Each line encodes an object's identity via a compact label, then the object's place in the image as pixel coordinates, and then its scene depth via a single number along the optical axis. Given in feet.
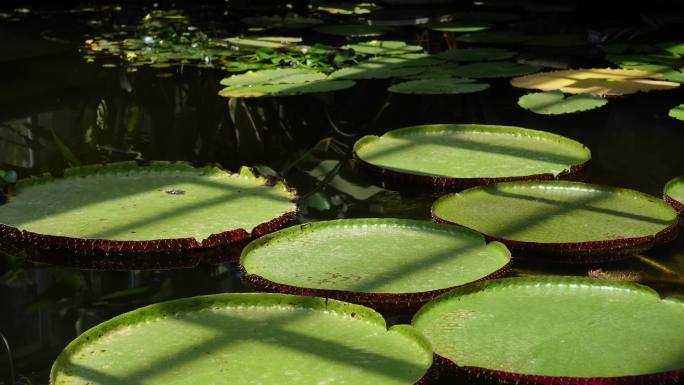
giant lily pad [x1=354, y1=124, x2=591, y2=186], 10.98
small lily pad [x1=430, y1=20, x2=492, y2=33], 22.84
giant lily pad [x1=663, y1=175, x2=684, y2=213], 9.78
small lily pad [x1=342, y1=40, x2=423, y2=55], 19.44
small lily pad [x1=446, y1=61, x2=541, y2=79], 16.71
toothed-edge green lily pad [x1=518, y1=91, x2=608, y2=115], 13.79
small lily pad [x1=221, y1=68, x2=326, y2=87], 16.15
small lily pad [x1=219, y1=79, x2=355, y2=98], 15.31
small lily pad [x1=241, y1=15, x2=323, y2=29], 24.34
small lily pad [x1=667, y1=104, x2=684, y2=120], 13.01
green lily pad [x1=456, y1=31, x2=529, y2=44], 20.98
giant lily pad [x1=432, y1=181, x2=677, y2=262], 8.84
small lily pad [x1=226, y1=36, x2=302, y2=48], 20.57
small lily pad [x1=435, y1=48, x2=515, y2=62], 18.54
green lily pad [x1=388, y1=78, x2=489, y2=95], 15.03
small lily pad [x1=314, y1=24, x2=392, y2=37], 22.46
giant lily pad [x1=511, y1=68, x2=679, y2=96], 14.90
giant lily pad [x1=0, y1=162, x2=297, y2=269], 9.05
